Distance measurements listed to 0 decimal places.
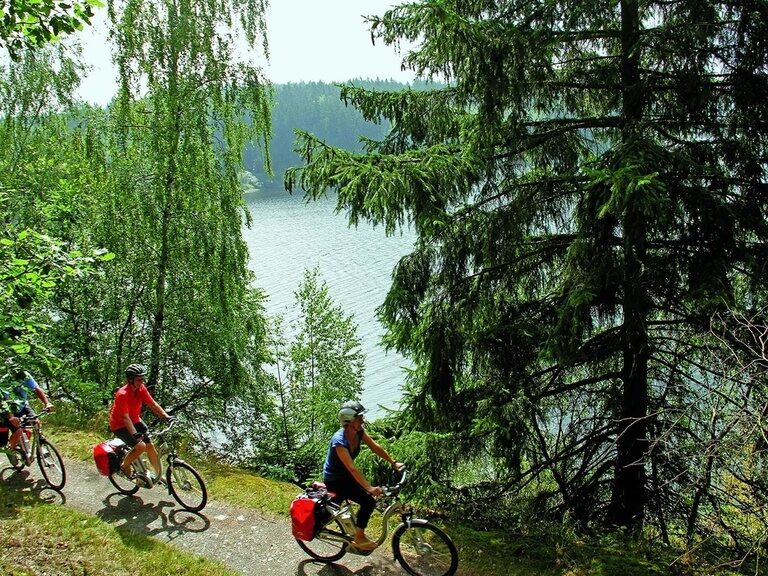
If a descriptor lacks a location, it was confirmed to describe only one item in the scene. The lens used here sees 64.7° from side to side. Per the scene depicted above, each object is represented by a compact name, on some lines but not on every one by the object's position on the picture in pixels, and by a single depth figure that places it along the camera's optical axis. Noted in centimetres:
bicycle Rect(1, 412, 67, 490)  824
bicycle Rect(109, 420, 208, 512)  775
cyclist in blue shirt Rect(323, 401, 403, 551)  595
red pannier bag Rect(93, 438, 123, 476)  777
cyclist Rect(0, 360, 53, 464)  792
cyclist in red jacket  756
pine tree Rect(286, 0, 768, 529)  643
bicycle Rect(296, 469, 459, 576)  609
